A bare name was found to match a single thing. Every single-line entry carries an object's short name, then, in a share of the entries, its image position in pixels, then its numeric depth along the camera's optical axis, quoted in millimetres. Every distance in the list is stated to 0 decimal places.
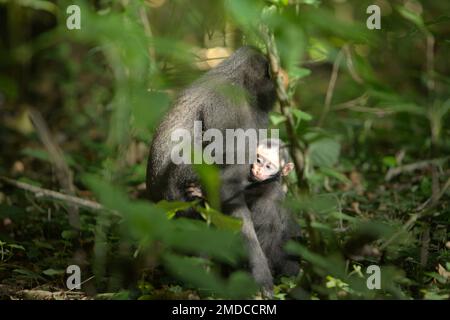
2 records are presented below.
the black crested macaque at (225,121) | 4078
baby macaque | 4348
